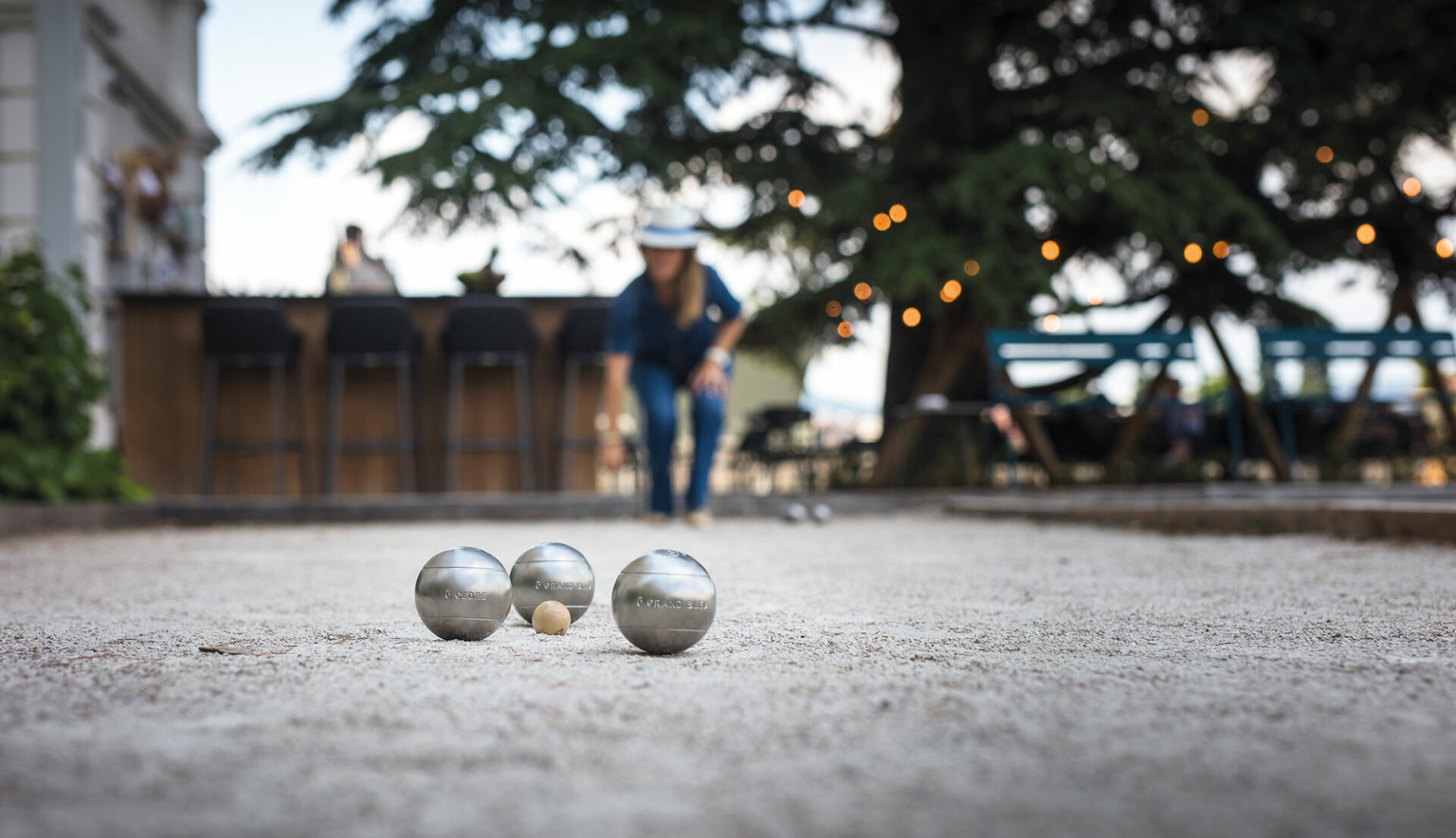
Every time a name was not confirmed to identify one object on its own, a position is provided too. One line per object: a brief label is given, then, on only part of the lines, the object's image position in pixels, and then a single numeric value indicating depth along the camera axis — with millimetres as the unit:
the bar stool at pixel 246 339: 8188
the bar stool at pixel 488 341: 8438
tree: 9062
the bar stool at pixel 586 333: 8695
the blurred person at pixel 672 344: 6293
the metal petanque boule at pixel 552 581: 2684
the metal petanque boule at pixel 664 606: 2199
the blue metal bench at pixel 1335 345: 9016
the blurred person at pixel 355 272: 9117
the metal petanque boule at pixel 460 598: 2410
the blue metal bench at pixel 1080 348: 8852
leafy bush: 6777
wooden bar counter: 8867
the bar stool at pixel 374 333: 8289
